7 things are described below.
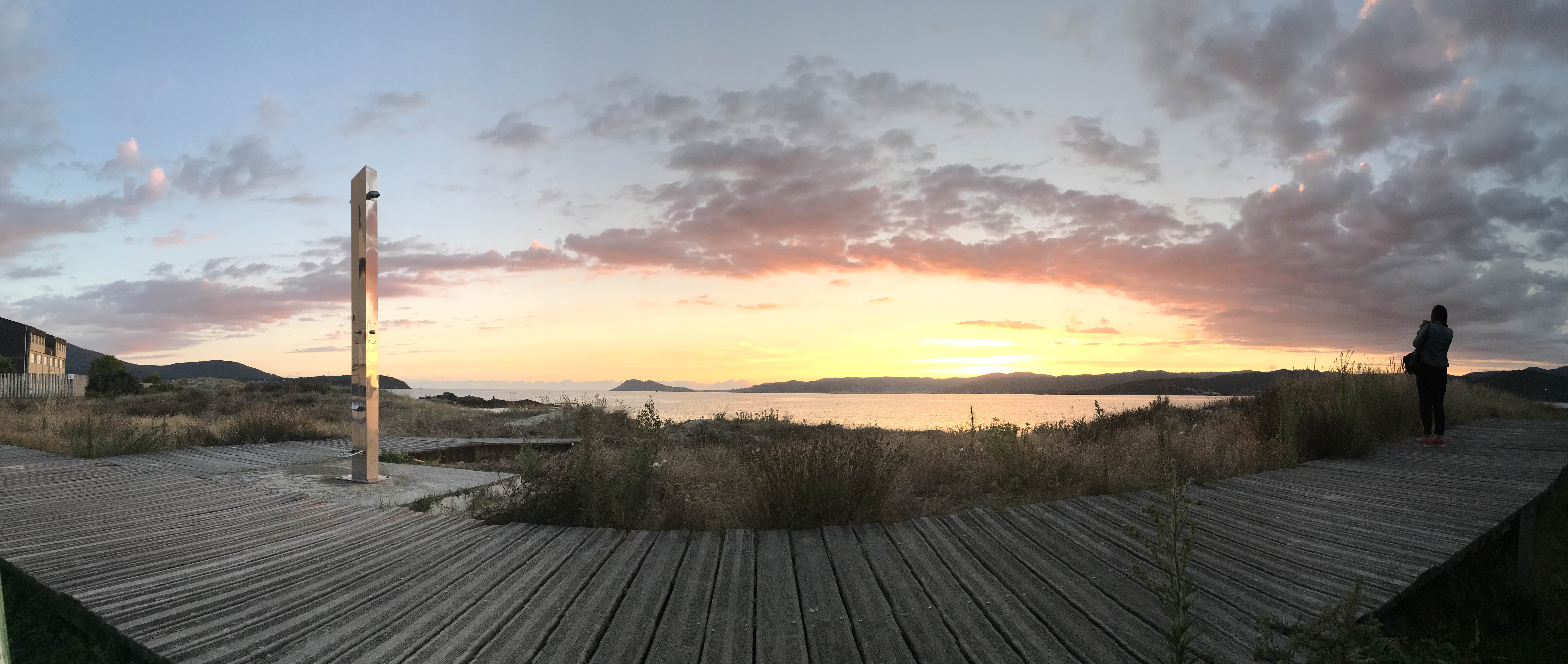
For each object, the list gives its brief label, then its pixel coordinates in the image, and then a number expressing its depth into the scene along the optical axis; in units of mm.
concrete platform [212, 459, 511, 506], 5871
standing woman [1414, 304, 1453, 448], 8484
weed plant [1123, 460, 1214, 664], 1974
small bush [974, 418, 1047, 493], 6223
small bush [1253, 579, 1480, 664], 2193
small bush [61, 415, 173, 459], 8414
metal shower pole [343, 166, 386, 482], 6523
